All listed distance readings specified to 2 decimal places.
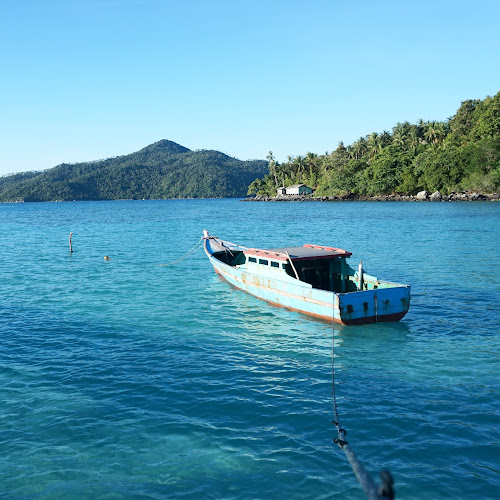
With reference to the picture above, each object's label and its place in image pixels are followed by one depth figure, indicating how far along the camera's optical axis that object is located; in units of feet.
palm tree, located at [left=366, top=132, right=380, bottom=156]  563.48
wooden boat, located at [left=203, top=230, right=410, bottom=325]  70.28
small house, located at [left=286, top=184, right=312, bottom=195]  634.02
